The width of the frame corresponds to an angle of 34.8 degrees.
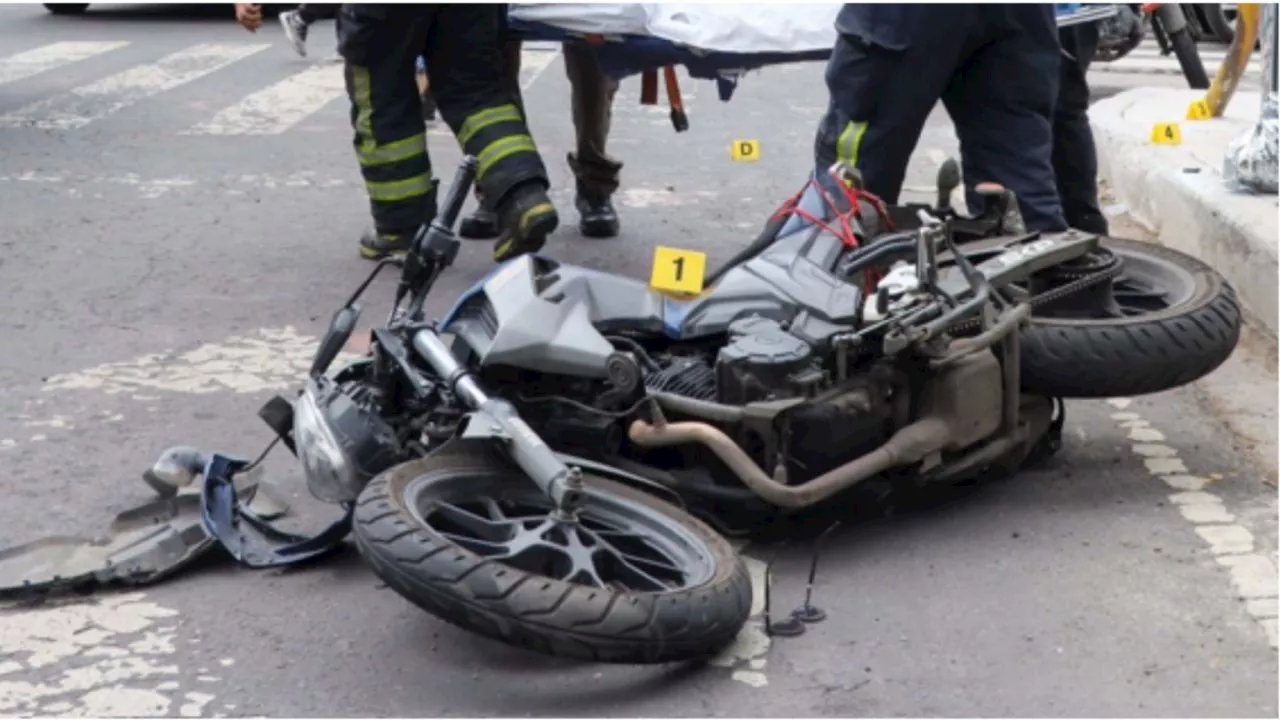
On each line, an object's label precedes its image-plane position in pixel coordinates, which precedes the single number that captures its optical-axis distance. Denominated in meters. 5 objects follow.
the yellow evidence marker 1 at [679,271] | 4.30
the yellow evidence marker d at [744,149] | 7.39
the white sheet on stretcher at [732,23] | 6.15
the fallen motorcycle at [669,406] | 3.52
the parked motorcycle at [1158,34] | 8.80
